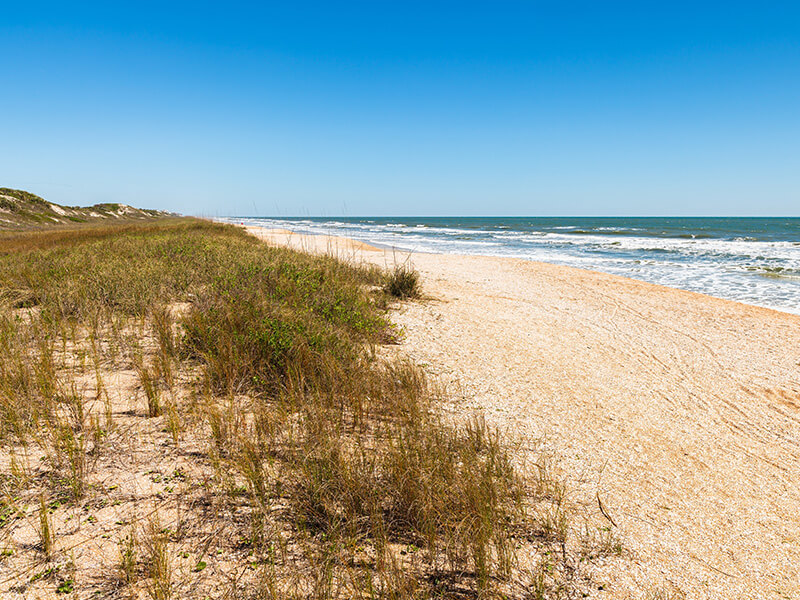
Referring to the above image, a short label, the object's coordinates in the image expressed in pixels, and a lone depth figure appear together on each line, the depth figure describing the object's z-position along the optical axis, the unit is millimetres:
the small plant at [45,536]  2188
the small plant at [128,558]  2066
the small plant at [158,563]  1976
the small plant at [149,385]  3666
